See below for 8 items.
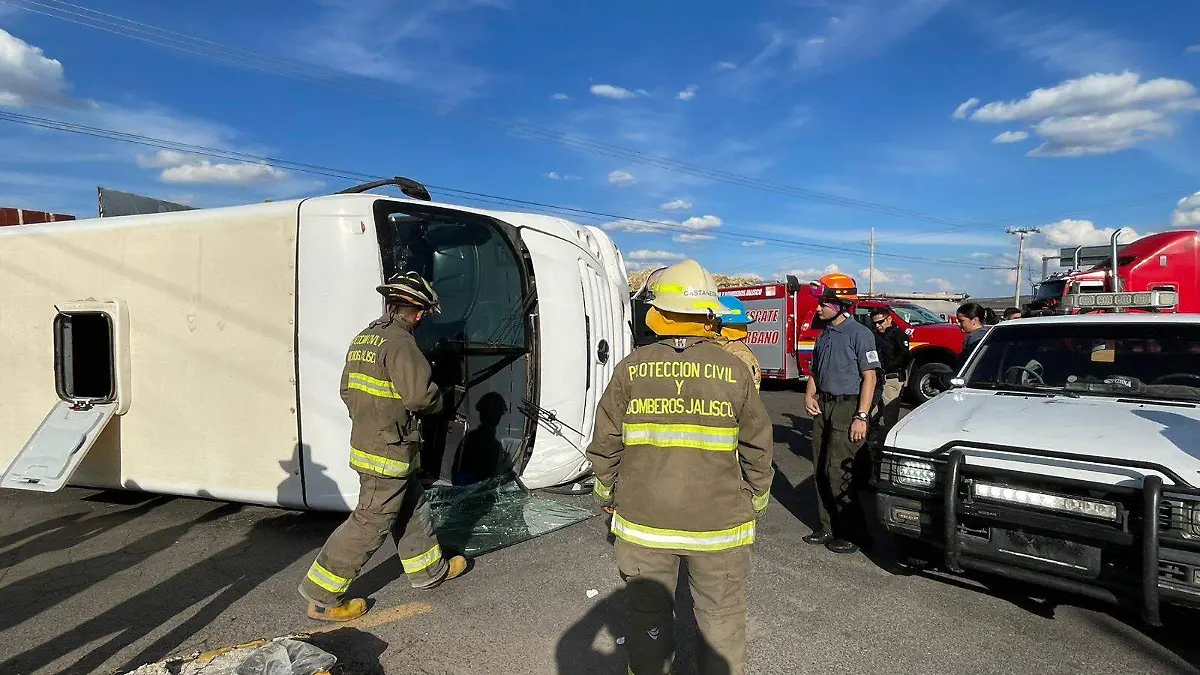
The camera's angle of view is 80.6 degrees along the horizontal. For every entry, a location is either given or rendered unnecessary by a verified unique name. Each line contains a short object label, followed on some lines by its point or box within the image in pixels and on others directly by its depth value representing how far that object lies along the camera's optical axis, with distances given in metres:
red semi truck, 11.55
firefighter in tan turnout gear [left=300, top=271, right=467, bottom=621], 3.66
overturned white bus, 4.55
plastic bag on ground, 2.84
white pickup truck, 3.14
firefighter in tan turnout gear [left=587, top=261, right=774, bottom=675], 2.45
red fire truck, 12.61
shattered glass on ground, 4.89
